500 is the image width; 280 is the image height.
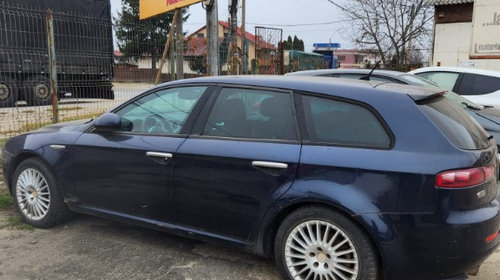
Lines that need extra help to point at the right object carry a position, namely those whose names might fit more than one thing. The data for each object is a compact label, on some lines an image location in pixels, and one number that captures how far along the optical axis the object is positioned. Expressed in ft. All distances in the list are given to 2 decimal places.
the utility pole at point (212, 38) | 29.53
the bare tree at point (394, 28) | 76.84
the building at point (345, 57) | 189.28
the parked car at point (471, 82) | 24.40
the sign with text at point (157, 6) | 28.76
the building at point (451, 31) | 75.61
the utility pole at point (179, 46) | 29.81
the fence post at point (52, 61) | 22.81
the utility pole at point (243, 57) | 37.92
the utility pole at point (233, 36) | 32.01
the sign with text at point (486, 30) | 34.73
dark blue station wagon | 8.86
